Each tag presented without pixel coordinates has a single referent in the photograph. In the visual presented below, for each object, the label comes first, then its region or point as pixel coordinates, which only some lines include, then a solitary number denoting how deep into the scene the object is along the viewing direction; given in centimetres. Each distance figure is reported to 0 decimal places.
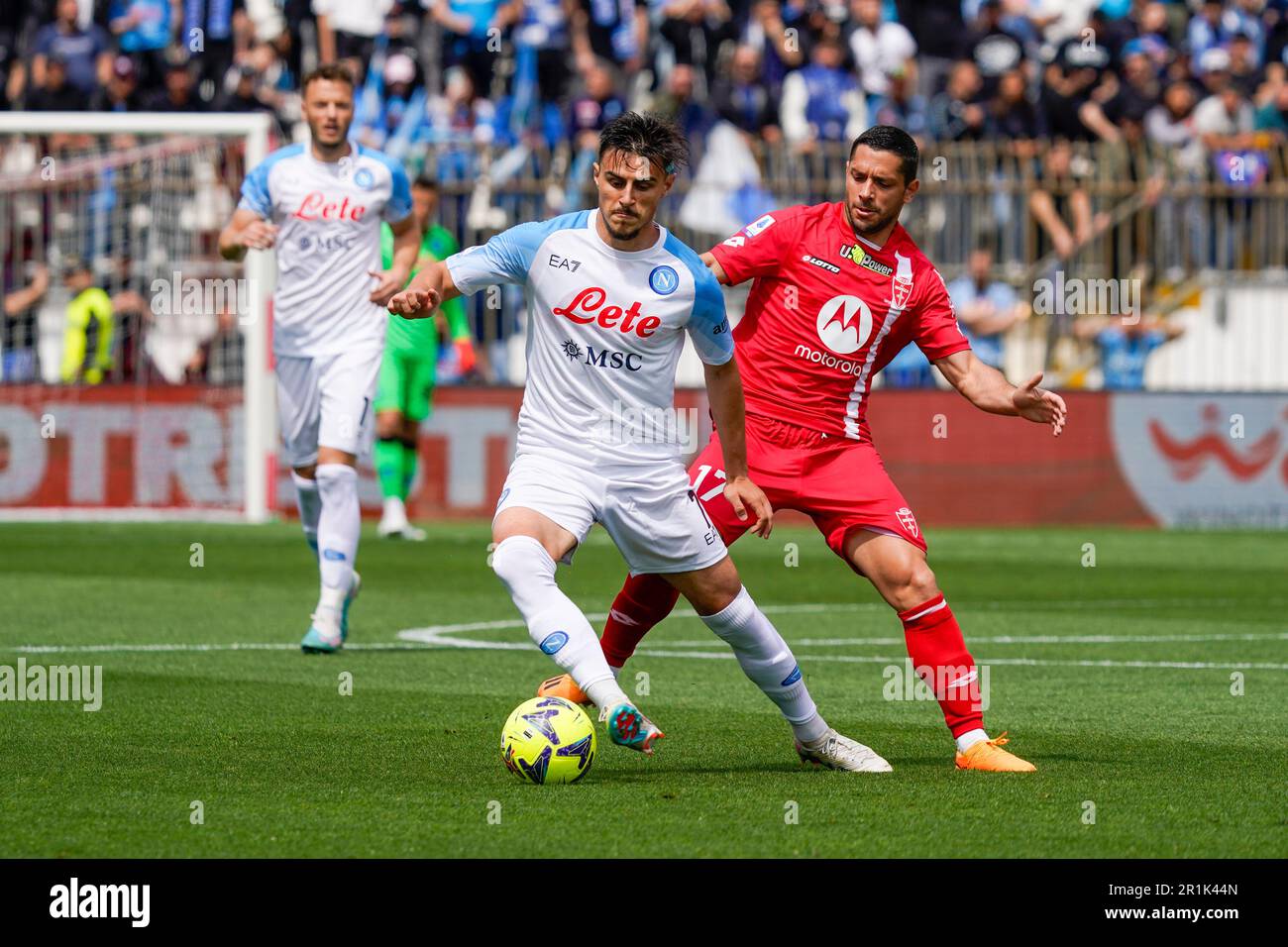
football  661
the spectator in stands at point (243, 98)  2164
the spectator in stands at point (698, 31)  2250
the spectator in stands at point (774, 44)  2245
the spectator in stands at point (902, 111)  2180
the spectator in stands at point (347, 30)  2272
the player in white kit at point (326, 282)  1075
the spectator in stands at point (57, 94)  2216
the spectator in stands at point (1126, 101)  2161
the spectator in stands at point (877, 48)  2230
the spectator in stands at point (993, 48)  2183
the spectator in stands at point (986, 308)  2034
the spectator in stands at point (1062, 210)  2008
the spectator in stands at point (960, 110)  2095
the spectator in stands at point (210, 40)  2227
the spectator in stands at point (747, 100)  2147
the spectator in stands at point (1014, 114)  2123
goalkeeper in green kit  1727
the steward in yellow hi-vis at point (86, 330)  1922
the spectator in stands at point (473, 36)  2261
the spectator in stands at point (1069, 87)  2152
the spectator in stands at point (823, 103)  2173
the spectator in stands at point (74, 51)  2241
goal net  1889
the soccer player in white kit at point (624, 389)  685
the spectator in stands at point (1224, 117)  2156
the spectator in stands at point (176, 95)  2159
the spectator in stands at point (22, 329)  1925
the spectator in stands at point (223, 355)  1941
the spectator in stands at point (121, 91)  2203
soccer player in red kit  754
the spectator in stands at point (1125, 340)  2053
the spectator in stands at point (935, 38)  2266
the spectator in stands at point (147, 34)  2247
